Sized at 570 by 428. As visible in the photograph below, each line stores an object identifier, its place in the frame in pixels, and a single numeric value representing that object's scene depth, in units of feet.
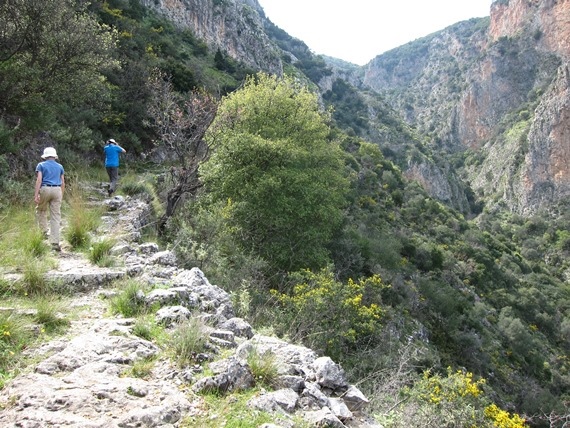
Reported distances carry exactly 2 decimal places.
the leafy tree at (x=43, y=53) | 33.45
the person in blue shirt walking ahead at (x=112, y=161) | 36.68
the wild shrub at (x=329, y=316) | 27.40
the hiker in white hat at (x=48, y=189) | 21.94
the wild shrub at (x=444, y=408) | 14.92
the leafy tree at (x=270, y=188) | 51.70
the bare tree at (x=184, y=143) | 35.19
